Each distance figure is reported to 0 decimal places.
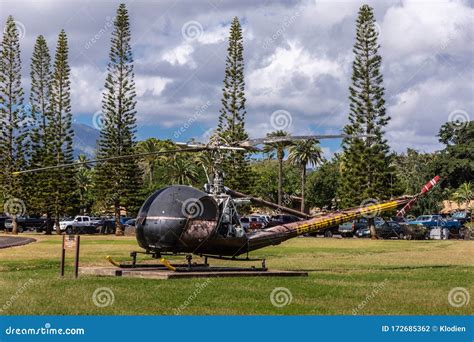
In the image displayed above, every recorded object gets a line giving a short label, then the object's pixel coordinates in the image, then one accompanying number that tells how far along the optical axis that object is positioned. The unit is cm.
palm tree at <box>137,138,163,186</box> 9400
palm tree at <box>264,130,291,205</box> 8367
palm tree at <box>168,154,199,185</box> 9144
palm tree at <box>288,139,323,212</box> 9276
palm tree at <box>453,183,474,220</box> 9006
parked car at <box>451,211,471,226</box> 6798
